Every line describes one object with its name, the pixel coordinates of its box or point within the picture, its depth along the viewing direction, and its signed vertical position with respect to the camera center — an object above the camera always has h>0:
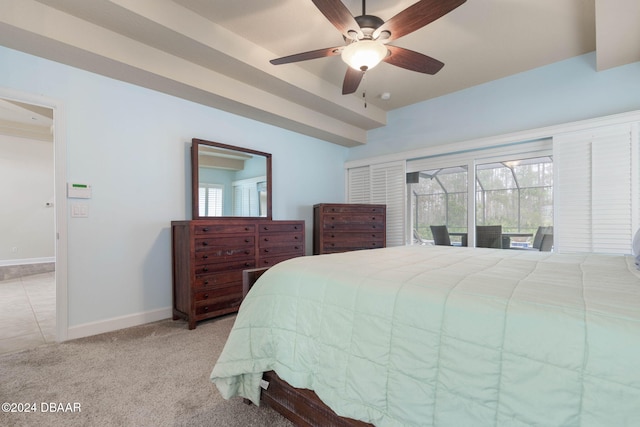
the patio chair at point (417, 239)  4.27 -0.41
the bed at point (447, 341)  0.72 -0.42
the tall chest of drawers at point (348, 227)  3.95 -0.21
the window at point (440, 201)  3.89 +0.16
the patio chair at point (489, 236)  3.61 -0.31
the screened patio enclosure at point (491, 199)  3.33 +0.18
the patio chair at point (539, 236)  3.25 -0.28
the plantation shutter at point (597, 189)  2.68 +0.22
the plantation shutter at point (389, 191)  4.34 +0.34
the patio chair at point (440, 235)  4.00 -0.33
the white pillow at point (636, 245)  1.46 -0.18
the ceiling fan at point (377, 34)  1.70 +1.22
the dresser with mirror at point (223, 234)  2.73 -0.23
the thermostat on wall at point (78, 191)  2.44 +0.20
